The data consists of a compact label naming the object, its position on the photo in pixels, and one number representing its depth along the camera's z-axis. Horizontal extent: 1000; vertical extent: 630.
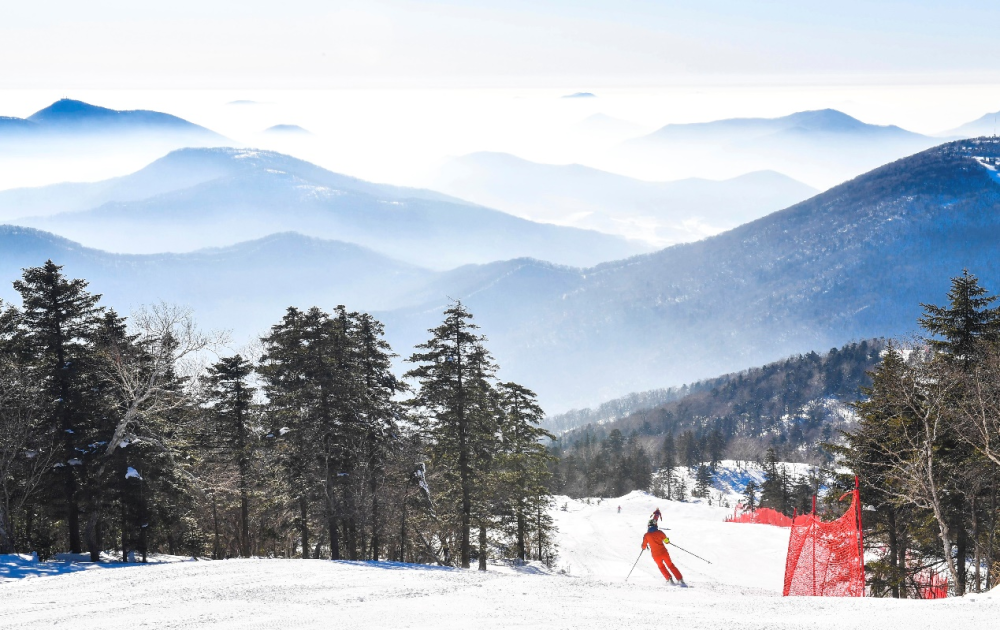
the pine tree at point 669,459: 118.85
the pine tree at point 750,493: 98.10
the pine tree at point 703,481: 123.67
